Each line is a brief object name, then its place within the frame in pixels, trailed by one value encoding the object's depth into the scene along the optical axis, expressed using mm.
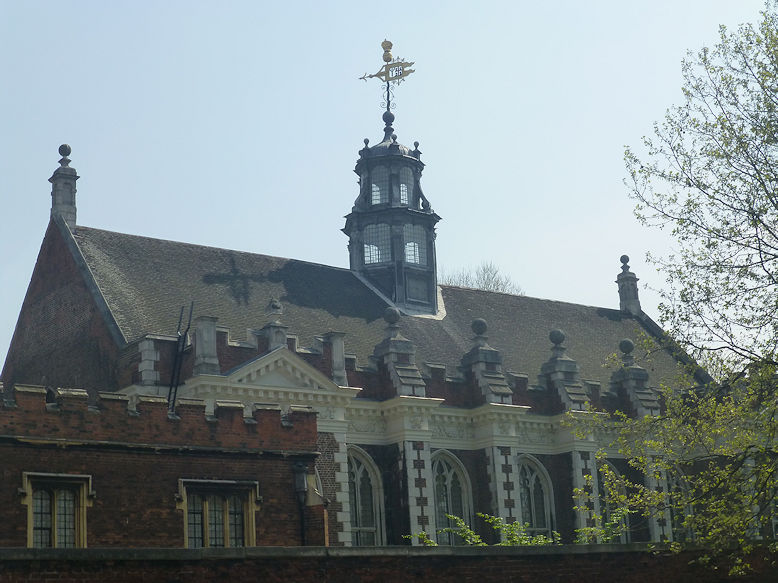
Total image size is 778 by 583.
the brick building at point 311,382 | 23109
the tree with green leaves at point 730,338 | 20719
